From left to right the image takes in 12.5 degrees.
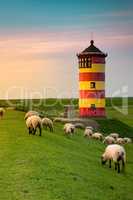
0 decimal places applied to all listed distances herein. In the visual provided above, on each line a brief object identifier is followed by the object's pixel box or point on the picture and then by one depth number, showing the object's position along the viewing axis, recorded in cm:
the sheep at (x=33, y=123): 2814
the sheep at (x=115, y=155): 2256
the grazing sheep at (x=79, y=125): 5260
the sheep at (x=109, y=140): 4172
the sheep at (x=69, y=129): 3791
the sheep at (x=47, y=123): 3606
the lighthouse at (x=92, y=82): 6019
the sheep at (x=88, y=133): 4344
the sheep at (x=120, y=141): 4387
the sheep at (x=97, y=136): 4394
